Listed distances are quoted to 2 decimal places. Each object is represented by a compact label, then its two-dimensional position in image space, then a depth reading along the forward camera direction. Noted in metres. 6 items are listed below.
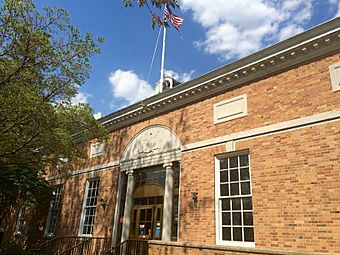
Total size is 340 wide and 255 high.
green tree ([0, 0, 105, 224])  8.20
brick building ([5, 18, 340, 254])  6.99
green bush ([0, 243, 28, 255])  12.34
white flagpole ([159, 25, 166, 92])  14.52
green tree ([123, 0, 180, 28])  4.38
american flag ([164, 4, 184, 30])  10.51
